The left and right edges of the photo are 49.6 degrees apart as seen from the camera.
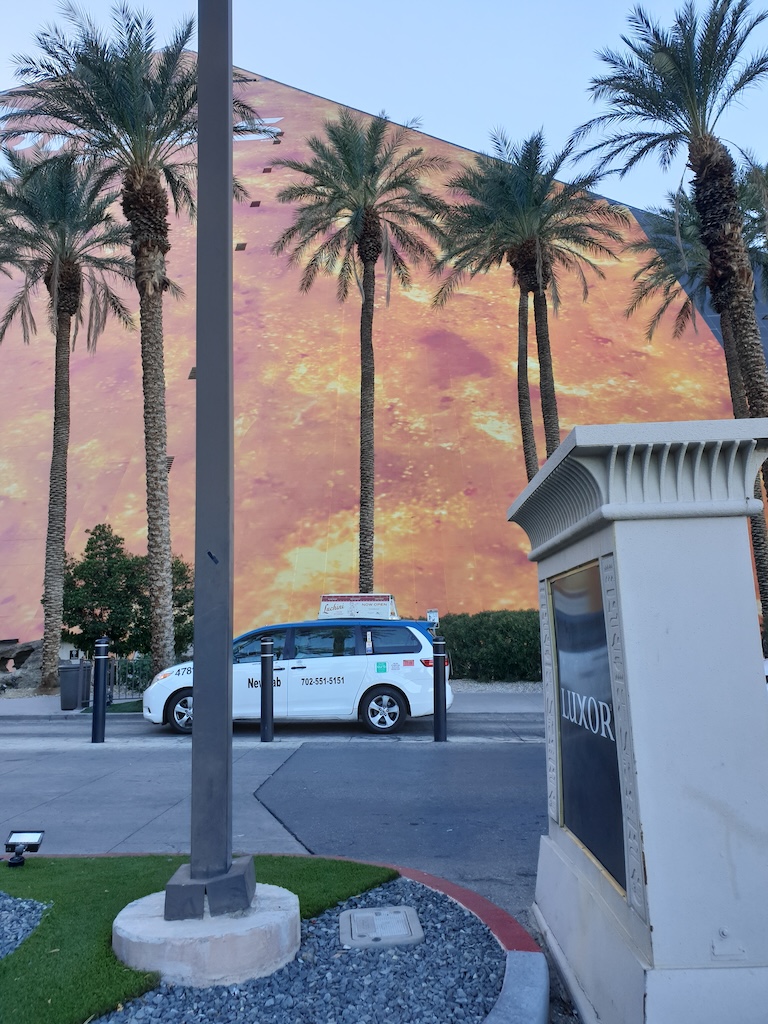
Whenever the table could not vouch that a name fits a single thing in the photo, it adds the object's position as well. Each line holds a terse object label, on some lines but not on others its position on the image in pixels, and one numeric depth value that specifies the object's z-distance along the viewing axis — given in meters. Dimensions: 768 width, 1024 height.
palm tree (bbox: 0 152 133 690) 18.03
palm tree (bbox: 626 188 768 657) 19.61
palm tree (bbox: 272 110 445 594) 19.93
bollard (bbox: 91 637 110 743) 11.15
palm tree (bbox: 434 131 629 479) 19.50
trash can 14.80
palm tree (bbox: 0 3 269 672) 15.47
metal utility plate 3.78
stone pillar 2.71
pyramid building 23.75
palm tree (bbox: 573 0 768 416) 15.15
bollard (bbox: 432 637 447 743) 10.73
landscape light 4.87
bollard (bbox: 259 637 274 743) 10.62
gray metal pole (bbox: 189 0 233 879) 3.62
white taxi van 11.50
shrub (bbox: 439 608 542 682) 17.17
